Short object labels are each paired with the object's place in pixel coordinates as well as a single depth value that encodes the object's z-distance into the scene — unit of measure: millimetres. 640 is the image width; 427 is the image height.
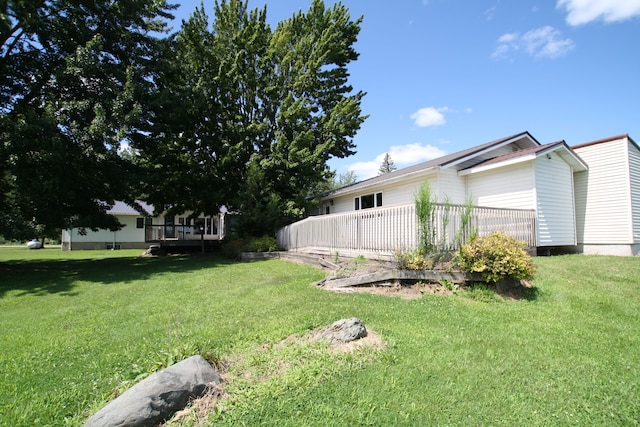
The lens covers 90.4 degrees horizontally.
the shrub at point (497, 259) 6059
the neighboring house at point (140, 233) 25347
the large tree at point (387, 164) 74188
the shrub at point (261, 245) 14745
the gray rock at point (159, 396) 2600
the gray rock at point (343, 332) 3994
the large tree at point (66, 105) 10406
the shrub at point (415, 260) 6754
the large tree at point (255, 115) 16375
